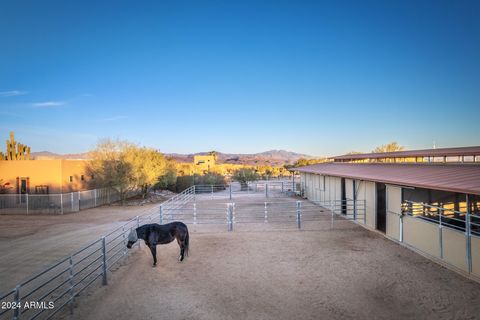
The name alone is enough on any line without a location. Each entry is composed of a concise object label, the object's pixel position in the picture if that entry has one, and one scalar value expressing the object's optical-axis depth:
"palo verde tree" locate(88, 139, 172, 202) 23.20
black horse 8.46
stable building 7.70
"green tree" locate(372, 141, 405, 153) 40.35
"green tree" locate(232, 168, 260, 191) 37.47
